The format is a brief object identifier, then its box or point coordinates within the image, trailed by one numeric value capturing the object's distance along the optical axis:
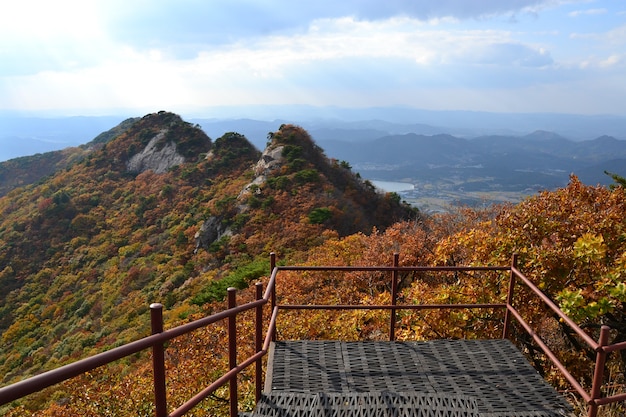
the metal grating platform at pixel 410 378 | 4.29
